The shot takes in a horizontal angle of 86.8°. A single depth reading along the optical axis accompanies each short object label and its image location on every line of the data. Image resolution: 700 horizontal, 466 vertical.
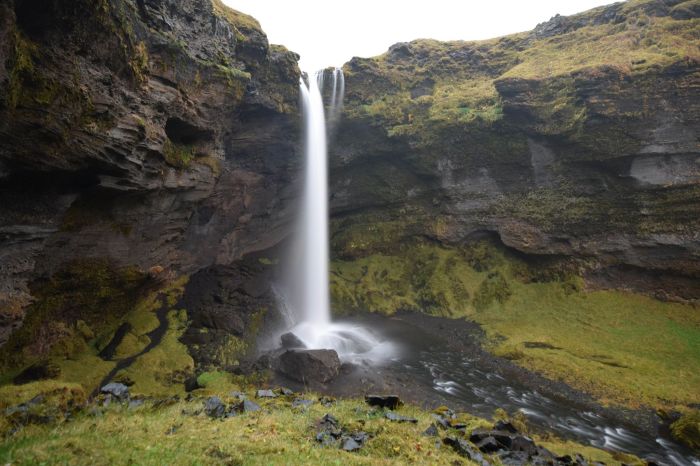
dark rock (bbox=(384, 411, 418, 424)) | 13.56
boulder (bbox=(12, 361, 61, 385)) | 17.55
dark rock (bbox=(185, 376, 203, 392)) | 19.91
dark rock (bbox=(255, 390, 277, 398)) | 16.77
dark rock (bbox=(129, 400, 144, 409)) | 13.80
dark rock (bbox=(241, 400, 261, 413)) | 13.68
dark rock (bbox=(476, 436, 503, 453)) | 12.16
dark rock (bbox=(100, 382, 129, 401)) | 15.22
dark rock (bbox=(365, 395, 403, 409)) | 16.00
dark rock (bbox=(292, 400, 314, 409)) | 15.12
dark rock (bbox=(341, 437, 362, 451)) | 10.19
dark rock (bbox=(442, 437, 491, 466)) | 10.78
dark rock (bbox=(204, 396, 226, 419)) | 12.80
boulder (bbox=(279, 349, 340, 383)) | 22.06
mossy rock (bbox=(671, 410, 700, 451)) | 17.78
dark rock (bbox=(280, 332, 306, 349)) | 27.42
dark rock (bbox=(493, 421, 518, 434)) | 14.87
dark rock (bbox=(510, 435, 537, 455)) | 12.64
